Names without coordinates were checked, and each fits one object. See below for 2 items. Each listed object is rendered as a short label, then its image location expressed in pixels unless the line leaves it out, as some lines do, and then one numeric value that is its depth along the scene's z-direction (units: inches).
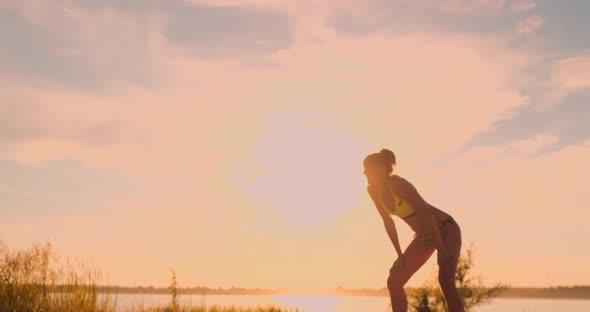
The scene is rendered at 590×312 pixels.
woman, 262.2
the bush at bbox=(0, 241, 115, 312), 421.1
